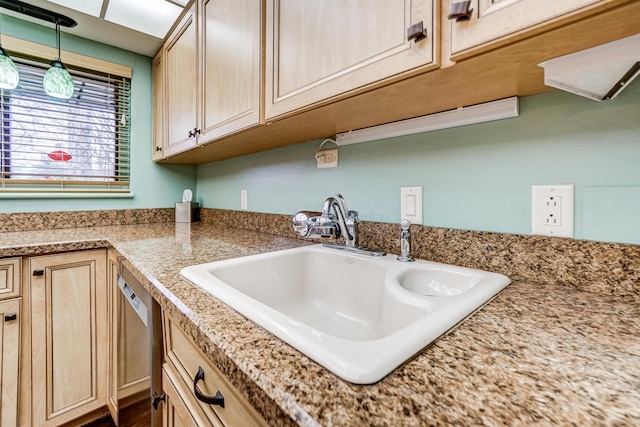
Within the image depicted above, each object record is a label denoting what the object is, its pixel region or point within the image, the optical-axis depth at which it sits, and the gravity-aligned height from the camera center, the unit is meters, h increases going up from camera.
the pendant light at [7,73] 1.22 +0.59
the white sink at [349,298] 0.34 -0.17
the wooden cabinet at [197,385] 0.40 -0.30
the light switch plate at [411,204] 0.86 +0.02
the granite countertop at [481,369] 0.25 -0.18
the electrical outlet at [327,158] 1.12 +0.21
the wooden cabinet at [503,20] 0.39 +0.29
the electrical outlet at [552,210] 0.63 +0.00
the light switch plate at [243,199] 1.66 +0.06
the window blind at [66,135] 1.51 +0.42
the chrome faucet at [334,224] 0.88 -0.05
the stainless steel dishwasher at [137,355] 0.71 -0.47
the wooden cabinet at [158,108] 1.74 +0.63
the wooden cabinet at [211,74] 0.97 +0.58
